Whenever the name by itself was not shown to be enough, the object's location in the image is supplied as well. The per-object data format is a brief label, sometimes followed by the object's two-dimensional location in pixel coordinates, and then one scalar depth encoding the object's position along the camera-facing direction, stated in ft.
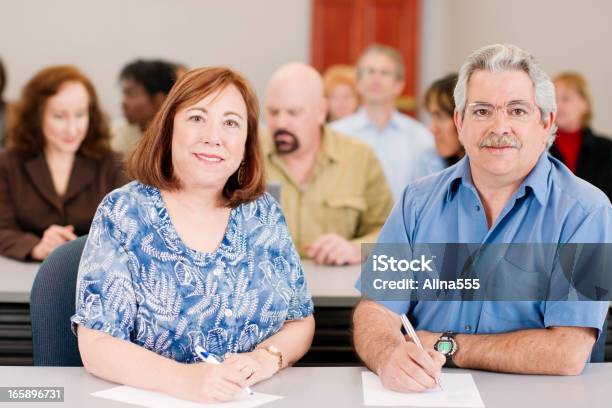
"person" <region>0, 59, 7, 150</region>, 16.16
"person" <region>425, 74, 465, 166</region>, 10.96
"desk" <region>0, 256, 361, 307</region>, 8.22
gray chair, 6.18
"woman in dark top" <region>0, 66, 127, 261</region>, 10.71
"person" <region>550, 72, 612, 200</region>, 17.43
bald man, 11.36
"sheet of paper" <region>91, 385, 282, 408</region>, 5.01
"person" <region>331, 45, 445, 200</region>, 16.15
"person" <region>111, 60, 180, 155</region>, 14.88
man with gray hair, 5.78
